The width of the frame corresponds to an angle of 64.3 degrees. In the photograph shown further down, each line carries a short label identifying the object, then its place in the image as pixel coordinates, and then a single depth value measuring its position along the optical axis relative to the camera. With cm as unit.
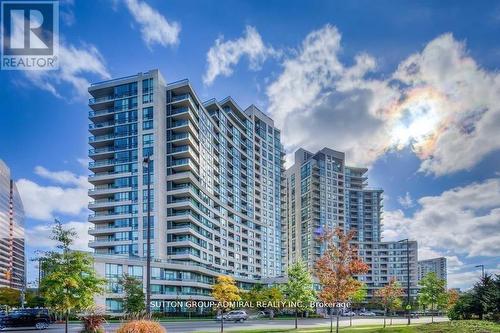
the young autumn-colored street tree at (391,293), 5131
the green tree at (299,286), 4731
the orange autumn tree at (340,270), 2811
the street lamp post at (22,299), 8194
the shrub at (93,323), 2290
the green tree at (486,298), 3241
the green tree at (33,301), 7684
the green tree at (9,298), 9469
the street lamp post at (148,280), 2288
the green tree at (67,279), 2348
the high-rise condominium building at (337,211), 16062
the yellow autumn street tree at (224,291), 4069
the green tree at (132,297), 4087
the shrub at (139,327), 1228
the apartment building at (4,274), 18708
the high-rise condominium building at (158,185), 7675
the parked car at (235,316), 5898
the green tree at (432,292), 5334
